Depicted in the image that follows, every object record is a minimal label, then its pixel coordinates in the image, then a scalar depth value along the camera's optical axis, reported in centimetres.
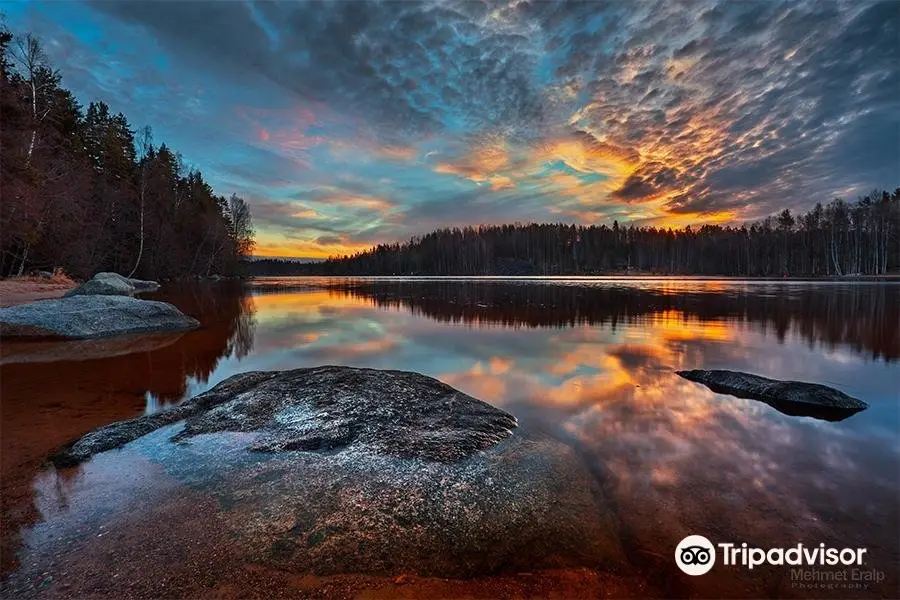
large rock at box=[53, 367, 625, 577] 330
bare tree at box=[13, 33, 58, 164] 2555
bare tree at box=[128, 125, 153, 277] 4162
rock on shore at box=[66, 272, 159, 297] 2302
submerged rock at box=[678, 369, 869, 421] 683
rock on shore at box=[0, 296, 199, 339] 1298
